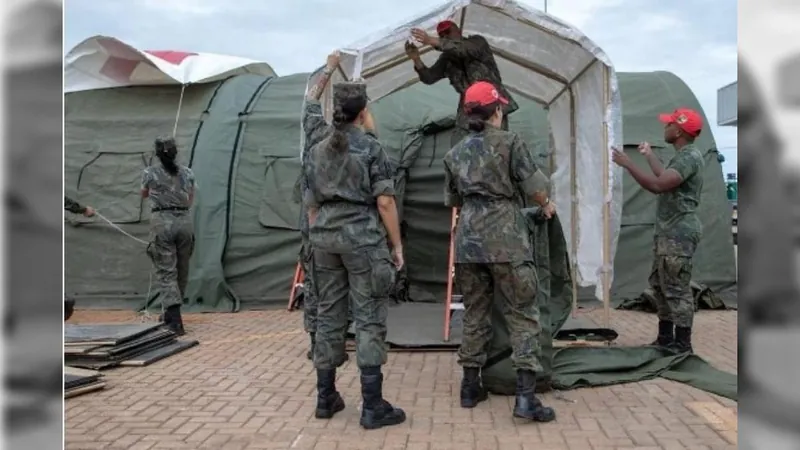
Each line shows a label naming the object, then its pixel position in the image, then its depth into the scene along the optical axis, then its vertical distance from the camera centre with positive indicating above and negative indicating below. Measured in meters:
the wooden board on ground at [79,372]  5.44 -1.09
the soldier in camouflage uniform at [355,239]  4.28 -0.08
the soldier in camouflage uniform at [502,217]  4.39 +0.05
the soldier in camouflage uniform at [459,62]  5.56 +1.25
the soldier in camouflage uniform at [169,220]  7.49 +0.04
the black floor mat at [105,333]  6.19 -0.94
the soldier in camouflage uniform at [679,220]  5.77 +0.04
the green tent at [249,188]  9.20 +0.47
